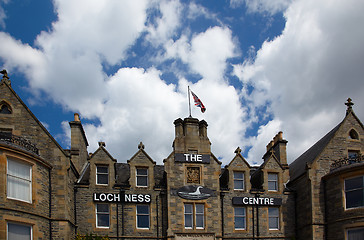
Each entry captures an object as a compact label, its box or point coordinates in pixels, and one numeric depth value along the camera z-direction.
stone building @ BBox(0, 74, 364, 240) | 27.38
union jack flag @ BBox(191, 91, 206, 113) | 34.51
